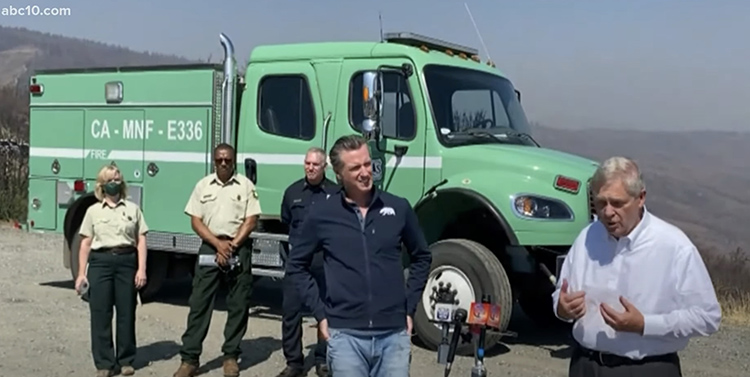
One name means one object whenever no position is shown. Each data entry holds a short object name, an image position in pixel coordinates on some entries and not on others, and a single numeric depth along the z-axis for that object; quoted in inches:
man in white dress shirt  148.6
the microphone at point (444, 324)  206.4
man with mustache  304.5
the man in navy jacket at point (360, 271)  177.5
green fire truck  339.3
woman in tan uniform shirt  301.4
